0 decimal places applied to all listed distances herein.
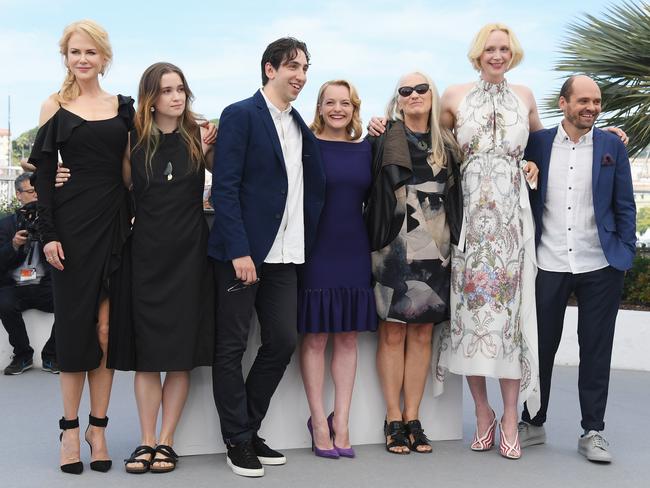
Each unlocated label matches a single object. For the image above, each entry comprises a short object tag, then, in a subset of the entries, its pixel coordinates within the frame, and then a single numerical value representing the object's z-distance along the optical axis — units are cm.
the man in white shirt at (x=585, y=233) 414
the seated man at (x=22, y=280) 647
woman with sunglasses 404
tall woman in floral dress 405
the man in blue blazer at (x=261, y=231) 373
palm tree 867
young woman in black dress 375
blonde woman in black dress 369
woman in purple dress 396
